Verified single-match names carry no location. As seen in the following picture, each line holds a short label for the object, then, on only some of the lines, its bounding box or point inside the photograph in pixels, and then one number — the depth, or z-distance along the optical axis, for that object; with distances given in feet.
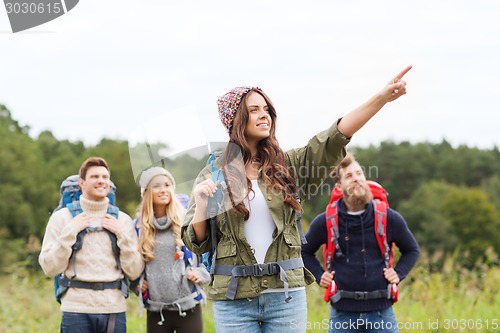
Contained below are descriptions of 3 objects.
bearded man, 34.42
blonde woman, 38.91
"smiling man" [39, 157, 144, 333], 37.01
